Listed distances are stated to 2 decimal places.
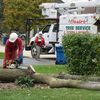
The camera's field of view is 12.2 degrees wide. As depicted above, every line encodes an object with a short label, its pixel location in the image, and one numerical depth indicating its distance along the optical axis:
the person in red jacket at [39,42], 27.62
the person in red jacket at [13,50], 14.01
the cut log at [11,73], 13.26
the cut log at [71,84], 11.75
